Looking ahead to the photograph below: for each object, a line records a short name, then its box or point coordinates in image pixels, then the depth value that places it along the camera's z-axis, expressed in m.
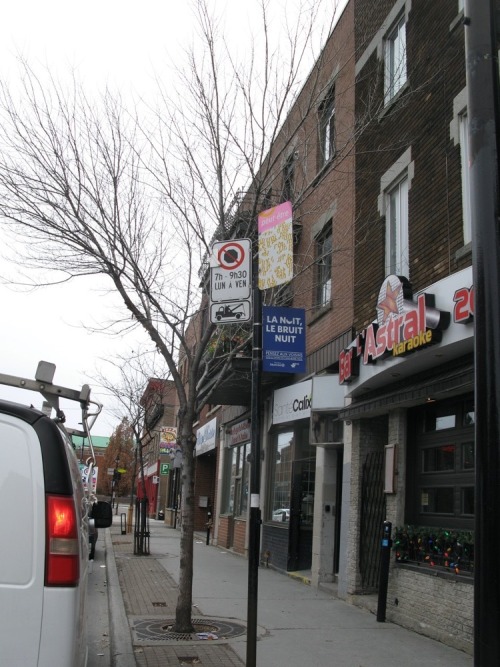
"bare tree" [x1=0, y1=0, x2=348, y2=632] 8.76
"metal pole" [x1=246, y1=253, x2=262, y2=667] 5.59
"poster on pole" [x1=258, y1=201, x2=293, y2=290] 6.48
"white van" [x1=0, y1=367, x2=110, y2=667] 2.82
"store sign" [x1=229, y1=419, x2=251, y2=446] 19.02
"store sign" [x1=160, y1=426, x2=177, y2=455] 32.61
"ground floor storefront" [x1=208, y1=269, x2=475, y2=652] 7.76
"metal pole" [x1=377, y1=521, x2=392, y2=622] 8.98
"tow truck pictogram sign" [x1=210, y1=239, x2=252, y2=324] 6.91
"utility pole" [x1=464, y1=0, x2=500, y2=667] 3.03
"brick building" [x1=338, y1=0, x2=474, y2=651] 7.92
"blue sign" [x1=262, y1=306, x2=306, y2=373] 7.01
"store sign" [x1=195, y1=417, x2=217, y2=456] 24.27
